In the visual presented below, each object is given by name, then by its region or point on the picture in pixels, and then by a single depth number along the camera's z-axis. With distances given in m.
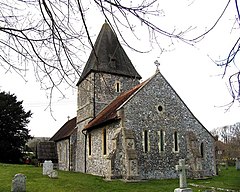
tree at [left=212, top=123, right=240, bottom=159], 47.59
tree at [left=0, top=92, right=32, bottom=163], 33.47
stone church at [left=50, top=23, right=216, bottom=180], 17.69
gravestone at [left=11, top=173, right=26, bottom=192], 13.30
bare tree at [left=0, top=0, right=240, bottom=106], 3.33
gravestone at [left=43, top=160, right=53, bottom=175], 19.05
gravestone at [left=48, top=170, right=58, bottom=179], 17.78
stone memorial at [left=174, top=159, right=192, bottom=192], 10.52
